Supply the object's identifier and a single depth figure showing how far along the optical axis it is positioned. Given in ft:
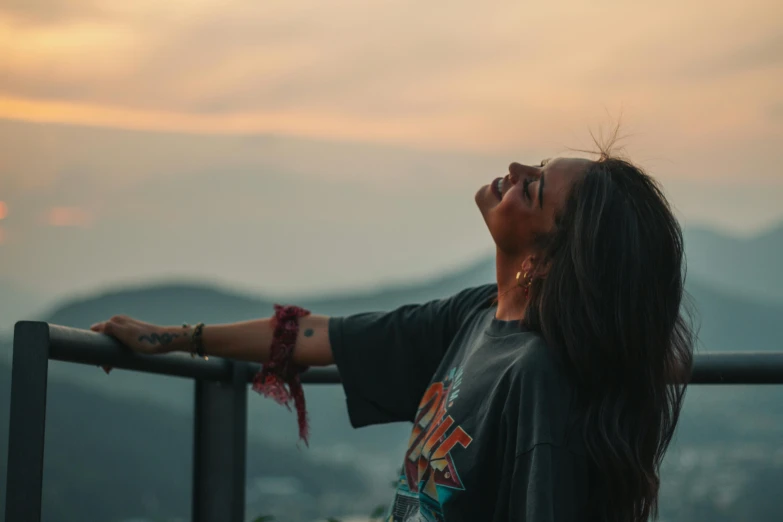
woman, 4.62
